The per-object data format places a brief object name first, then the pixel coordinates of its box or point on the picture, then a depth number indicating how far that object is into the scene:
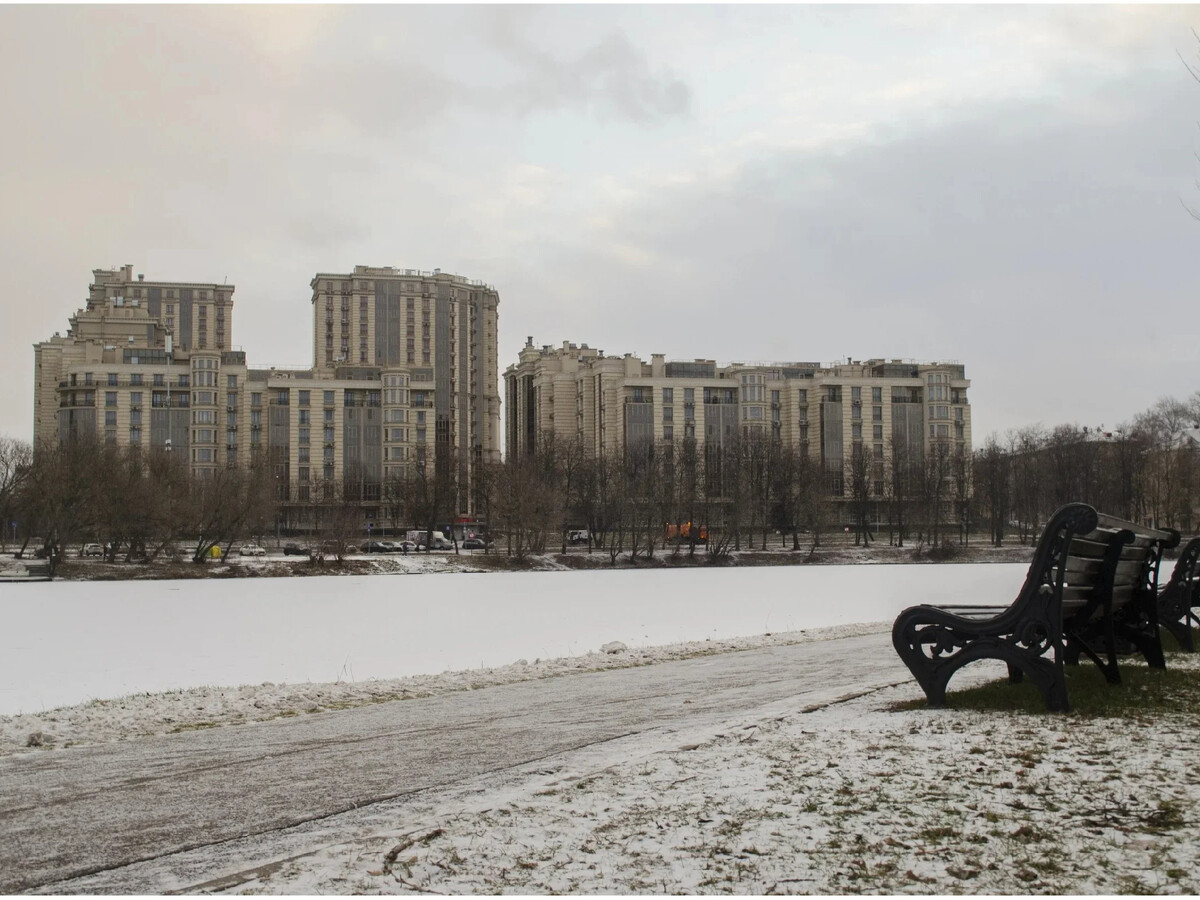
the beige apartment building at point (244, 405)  125.56
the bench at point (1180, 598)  12.74
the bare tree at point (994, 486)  99.72
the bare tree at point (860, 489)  102.94
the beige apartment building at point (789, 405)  133.38
